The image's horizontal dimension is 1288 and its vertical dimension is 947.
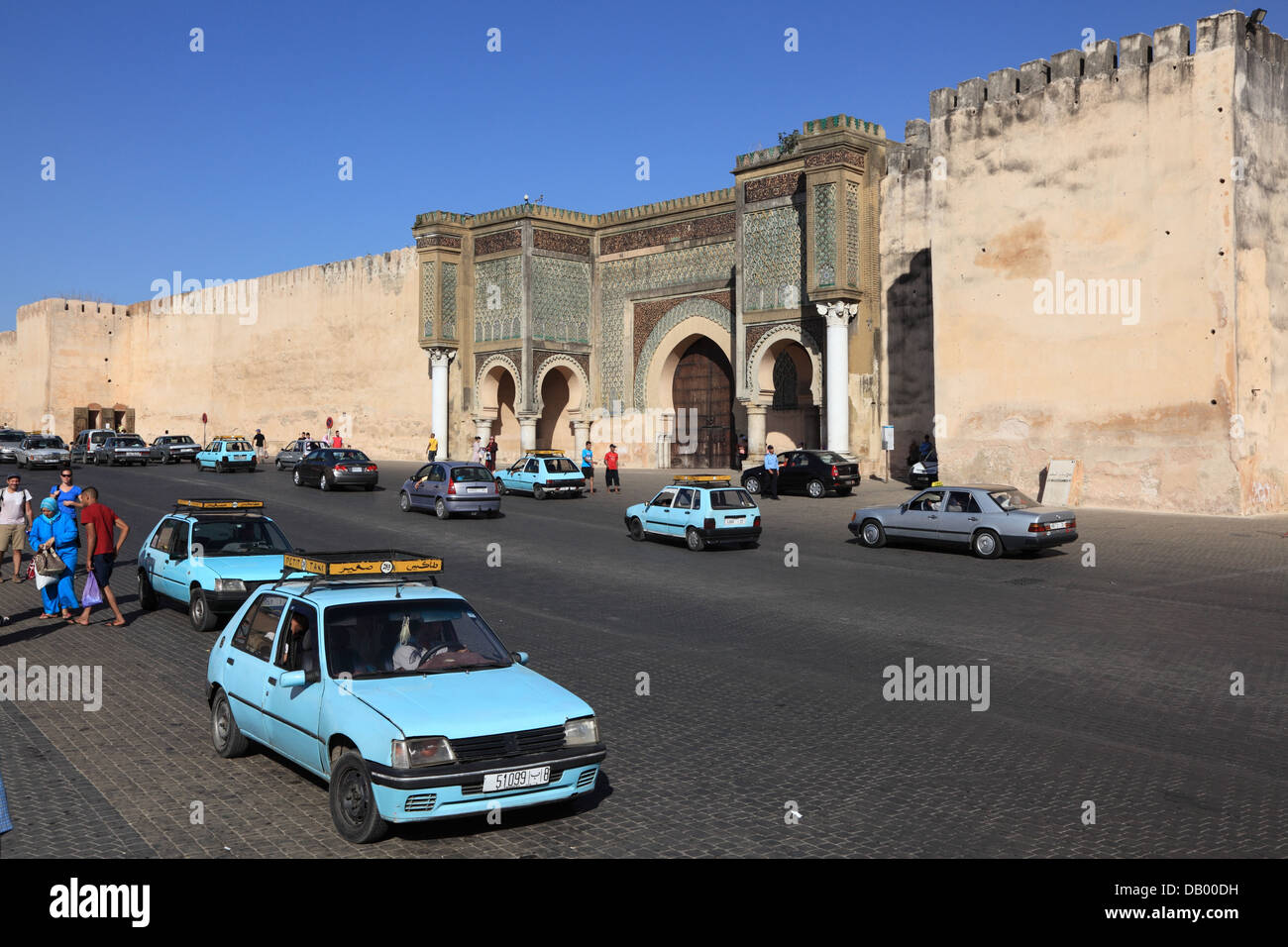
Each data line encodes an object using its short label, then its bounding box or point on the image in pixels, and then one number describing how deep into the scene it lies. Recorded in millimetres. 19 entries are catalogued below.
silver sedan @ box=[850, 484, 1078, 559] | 18516
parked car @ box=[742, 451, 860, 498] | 29344
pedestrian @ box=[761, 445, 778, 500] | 29891
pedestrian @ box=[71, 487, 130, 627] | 12883
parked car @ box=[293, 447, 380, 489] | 32406
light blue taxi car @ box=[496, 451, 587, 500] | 30391
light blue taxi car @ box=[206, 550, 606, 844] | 5707
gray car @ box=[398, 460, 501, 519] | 25688
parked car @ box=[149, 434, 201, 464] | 47500
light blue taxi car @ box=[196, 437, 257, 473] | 40344
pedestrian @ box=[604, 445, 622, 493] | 31397
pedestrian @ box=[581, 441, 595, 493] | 32719
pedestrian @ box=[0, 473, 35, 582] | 15164
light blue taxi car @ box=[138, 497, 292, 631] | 12258
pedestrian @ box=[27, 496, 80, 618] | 12703
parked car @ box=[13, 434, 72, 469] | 43406
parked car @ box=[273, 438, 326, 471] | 42656
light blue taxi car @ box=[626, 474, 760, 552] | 20406
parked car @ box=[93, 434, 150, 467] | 45469
